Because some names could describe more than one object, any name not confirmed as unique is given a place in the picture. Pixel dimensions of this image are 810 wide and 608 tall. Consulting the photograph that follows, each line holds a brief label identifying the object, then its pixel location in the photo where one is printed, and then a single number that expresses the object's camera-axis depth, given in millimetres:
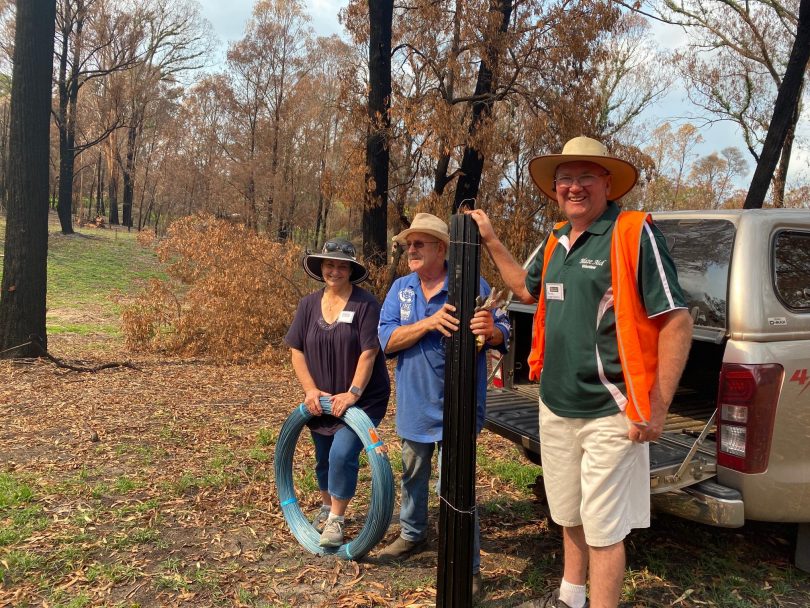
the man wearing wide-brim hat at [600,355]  2279
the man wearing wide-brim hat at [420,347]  3088
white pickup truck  2826
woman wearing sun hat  3402
